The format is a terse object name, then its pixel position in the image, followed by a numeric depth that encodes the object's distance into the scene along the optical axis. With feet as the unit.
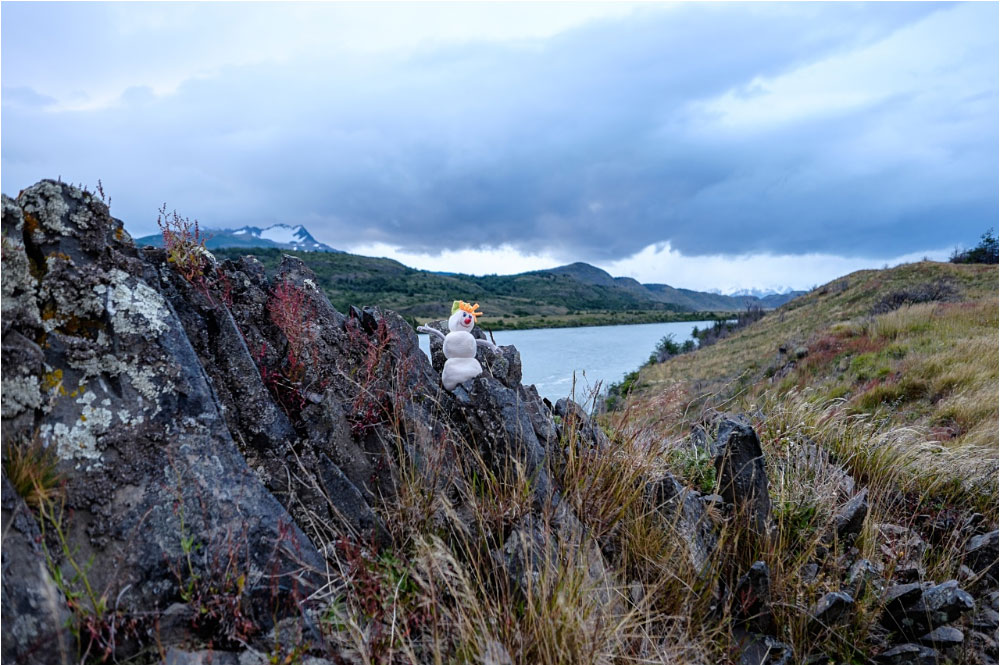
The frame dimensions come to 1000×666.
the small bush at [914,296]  104.98
